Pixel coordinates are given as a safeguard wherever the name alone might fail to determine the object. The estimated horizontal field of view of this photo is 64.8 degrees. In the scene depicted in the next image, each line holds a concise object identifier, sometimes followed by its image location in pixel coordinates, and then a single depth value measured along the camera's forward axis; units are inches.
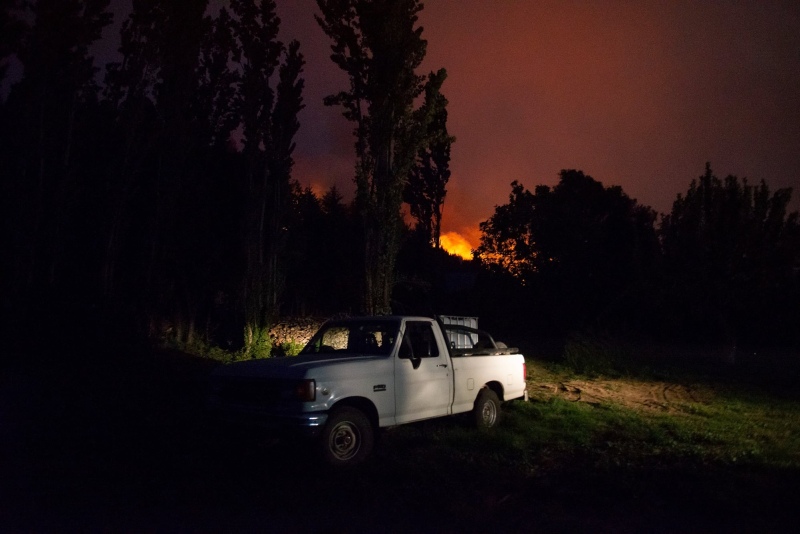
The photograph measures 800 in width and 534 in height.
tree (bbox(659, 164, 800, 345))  847.1
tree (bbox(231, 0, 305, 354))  752.3
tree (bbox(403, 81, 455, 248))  1827.0
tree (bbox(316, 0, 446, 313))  631.8
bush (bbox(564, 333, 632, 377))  705.0
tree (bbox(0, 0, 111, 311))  740.0
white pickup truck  270.5
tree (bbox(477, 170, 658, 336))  1197.7
